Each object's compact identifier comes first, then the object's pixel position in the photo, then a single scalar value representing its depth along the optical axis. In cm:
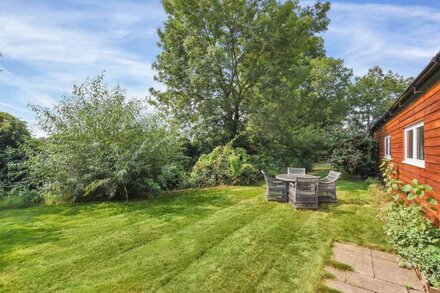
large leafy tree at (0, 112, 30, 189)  1162
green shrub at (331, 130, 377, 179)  1109
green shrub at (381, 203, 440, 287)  288
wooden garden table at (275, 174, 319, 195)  665
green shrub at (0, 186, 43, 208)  807
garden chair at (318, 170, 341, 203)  668
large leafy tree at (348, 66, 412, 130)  2666
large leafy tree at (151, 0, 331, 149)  1251
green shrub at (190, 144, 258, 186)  995
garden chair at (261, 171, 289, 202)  689
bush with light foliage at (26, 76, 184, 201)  757
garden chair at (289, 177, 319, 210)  603
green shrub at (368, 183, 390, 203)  644
